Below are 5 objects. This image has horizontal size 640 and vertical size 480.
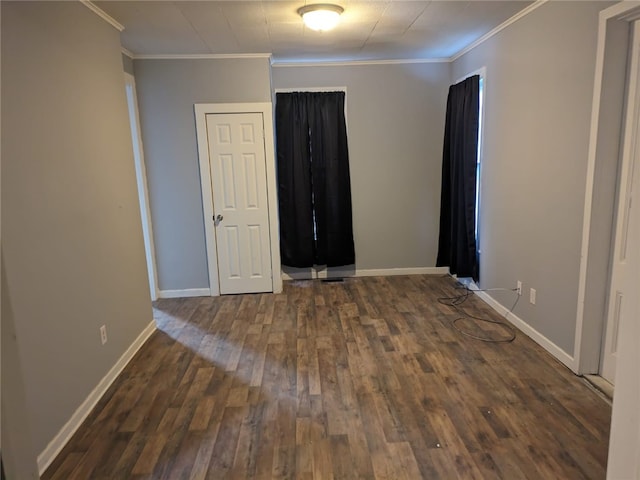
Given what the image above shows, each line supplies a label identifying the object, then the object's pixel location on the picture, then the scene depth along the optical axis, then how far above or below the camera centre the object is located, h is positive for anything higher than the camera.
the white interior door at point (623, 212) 2.33 -0.29
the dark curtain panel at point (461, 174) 4.10 -0.05
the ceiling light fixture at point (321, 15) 2.88 +1.14
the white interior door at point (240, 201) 4.33 -0.27
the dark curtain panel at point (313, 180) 4.68 -0.06
